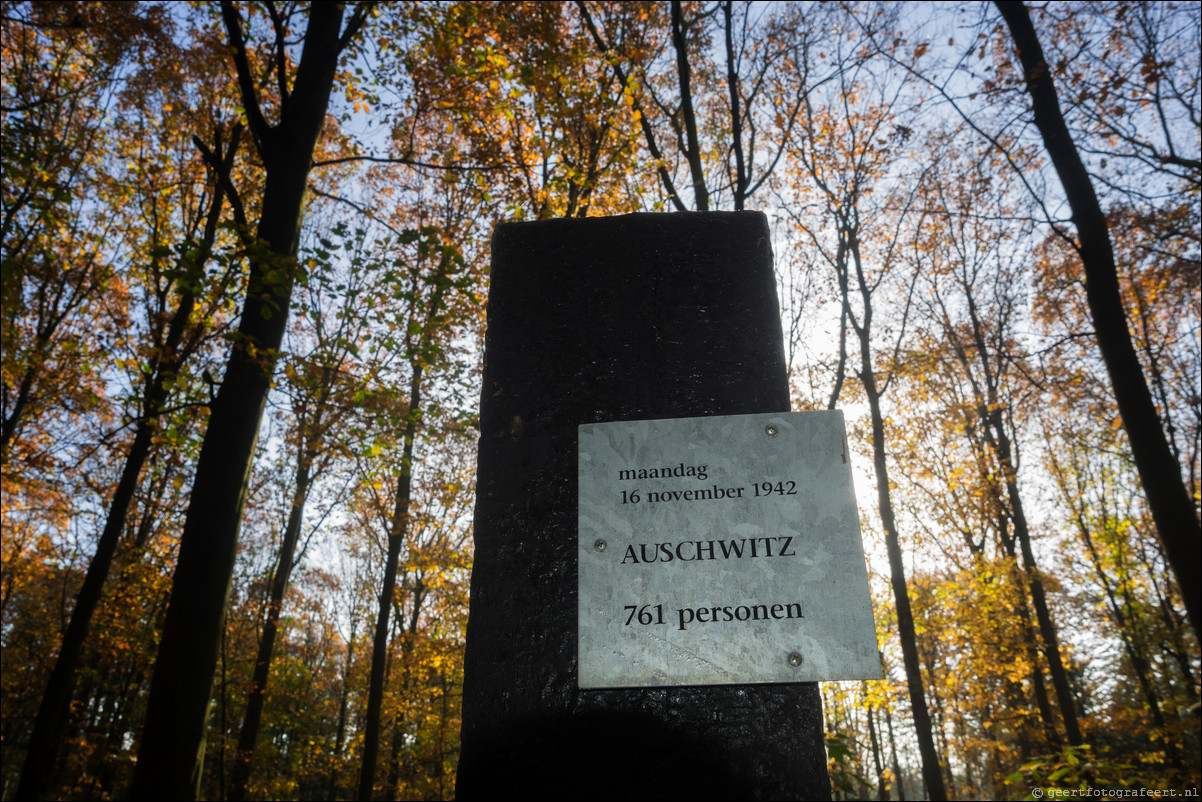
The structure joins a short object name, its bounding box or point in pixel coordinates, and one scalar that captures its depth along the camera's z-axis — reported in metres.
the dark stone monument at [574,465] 1.20
